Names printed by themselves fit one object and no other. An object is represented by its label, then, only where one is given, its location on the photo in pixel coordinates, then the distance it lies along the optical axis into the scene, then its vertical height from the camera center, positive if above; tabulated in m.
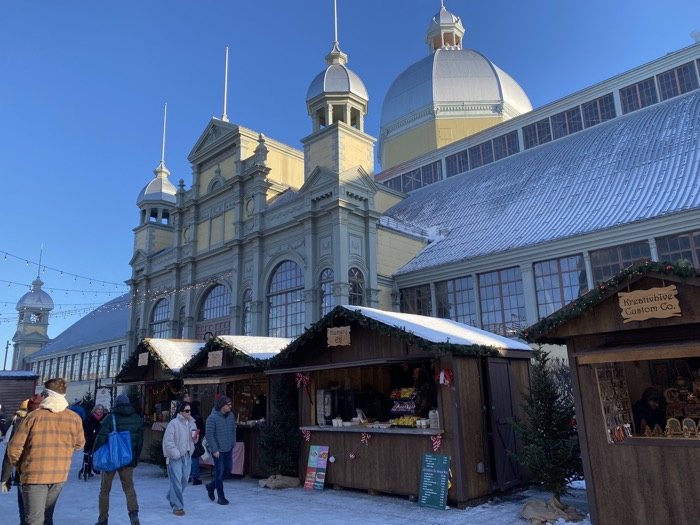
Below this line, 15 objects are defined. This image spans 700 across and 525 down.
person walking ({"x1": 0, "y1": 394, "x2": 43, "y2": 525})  6.70 -0.52
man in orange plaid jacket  6.13 -0.38
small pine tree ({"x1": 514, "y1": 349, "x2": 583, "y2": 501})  8.98 -0.56
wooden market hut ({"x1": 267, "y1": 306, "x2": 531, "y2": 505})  10.05 +0.25
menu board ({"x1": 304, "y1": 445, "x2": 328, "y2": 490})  11.88 -1.25
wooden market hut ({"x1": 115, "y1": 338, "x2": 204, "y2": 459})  17.03 +1.22
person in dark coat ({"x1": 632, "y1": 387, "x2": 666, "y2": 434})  8.88 -0.18
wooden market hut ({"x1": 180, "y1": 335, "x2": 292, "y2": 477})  13.95 +0.84
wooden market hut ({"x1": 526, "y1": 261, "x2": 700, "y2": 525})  7.27 +0.27
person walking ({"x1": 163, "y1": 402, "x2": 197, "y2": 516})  9.51 -0.66
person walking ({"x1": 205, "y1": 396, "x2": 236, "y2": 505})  10.45 -0.53
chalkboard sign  9.62 -1.29
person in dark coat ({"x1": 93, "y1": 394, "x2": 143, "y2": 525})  8.34 -0.57
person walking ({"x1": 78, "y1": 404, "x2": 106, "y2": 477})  14.10 -0.31
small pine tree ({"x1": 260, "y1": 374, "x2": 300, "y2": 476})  12.67 -0.53
